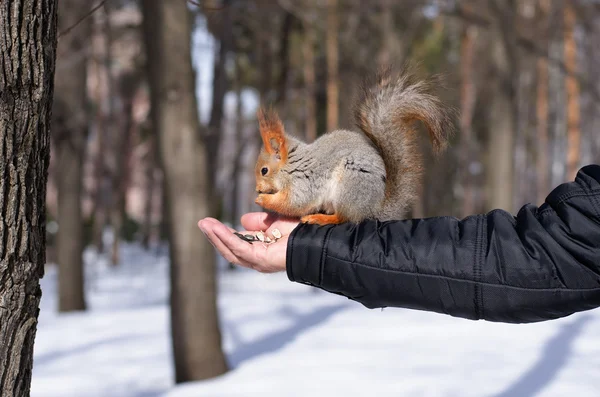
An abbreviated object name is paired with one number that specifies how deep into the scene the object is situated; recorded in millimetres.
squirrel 1894
